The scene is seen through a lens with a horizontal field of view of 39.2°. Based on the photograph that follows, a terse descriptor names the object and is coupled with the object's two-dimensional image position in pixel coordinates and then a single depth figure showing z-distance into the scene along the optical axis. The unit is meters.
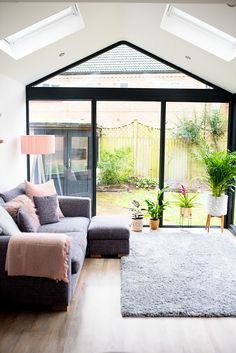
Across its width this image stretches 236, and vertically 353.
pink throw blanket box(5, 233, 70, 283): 2.77
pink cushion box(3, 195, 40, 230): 3.48
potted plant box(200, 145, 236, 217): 5.04
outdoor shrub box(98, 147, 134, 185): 5.66
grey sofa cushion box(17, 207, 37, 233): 3.37
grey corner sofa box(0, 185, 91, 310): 2.85
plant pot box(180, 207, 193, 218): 5.46
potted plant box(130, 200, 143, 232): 5.32
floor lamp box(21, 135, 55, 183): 4.77
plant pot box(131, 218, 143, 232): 5.34
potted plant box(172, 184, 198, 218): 5.46
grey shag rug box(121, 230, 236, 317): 3.00
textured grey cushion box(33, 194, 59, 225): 4.14
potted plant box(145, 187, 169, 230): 5.44
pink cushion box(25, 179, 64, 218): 4.27
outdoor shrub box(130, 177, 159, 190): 5.70
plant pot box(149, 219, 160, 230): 5.49
